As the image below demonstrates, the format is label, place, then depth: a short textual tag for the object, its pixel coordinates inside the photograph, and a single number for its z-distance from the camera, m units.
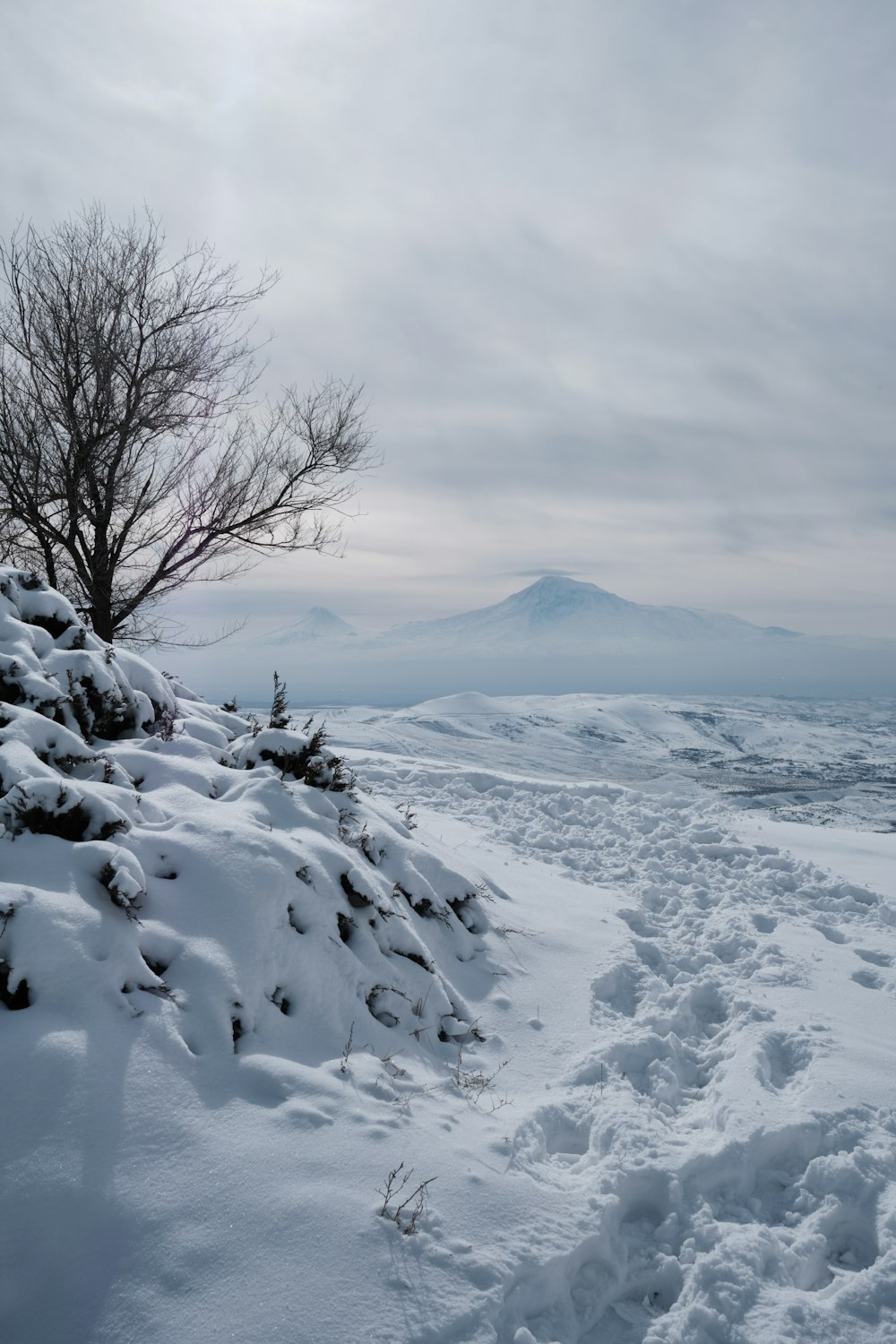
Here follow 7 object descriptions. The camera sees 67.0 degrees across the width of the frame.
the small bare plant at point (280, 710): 6.77
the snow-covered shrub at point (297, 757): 6.10
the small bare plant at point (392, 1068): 3.95
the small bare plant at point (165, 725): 6.22
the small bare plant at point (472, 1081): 4.09
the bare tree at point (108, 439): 9.78
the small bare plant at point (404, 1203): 2.88
